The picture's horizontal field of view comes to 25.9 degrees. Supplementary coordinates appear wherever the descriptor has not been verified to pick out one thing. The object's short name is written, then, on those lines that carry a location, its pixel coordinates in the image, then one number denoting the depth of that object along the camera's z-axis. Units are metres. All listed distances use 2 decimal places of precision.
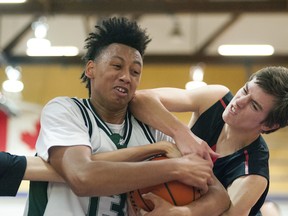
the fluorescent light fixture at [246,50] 11.77
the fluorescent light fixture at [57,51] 12.00
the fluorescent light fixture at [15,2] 9.96
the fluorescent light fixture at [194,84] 10.95
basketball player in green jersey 2.63
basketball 2.71
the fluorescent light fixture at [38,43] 9.01
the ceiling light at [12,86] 11.05
